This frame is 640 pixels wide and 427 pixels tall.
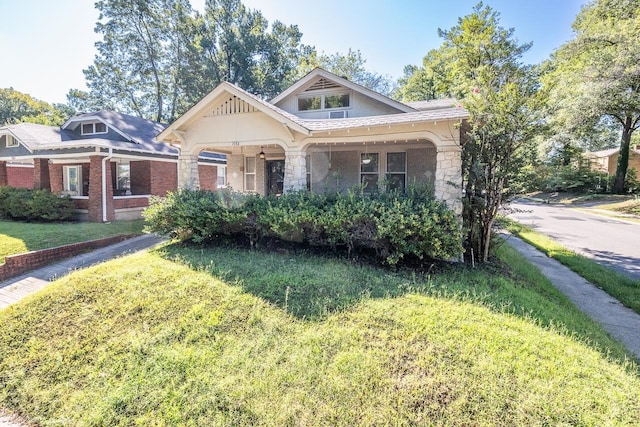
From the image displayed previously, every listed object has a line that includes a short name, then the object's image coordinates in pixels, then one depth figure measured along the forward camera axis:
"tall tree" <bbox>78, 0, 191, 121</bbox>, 25.59
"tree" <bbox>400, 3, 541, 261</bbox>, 5.97
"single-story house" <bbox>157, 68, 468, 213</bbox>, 7.03
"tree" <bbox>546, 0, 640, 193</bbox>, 17.30
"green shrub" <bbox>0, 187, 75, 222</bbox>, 12.86
